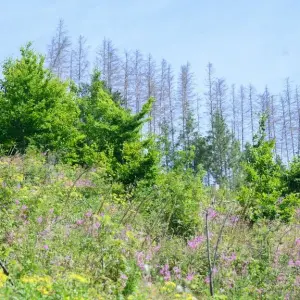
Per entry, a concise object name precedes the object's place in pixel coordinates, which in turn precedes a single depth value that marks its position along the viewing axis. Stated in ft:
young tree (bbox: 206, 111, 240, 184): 270.05
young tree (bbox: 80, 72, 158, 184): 101.19
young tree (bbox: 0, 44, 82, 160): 108.27
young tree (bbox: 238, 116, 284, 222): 81.92
